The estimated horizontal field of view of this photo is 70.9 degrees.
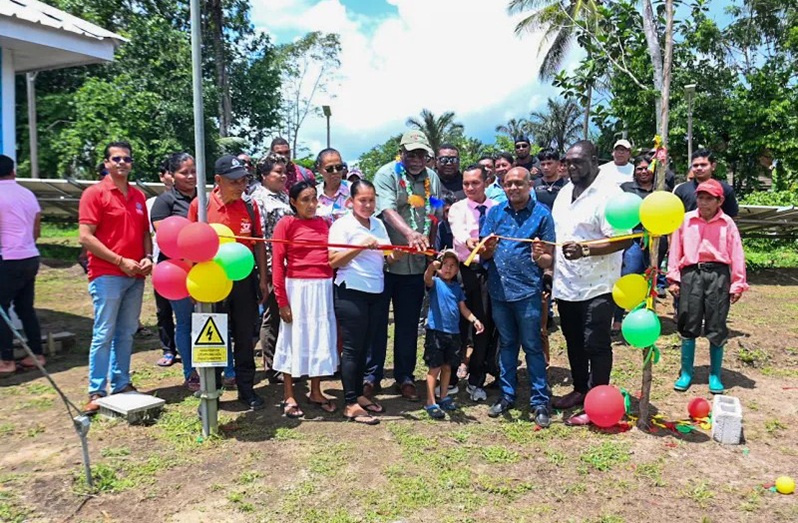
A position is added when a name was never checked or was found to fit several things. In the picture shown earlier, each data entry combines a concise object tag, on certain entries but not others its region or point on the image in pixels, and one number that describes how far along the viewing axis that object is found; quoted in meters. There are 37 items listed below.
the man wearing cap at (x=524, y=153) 7.37
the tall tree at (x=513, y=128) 40.83
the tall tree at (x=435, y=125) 40.34
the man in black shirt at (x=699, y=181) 5.85
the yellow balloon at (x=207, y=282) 3.93
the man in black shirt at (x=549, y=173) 6.43
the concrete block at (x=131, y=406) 4.41
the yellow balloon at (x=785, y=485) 3.44
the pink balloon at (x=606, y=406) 4.18
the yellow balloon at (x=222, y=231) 4.28
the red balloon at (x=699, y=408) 4.54
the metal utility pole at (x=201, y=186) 3.83
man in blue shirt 4.46
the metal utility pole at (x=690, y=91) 8.07
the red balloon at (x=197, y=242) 3.80
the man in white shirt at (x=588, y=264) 4.43
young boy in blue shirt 4.66
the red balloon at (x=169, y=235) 3.89
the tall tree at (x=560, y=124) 37.81
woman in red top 4.48
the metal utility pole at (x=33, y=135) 13.55
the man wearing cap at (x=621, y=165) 6.90
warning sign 4.02
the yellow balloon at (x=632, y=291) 4.23
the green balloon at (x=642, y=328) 4.08
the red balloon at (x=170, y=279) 4.07
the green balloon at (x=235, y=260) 4.09
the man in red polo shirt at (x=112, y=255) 4.49
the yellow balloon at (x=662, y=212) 3.94
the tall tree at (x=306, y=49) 29.81
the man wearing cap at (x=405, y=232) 4.91
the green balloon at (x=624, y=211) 4.07
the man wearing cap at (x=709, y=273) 5.11
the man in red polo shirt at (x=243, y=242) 4.48
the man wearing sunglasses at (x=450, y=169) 5.81
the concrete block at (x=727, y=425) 4.11
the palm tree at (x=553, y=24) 23.26
